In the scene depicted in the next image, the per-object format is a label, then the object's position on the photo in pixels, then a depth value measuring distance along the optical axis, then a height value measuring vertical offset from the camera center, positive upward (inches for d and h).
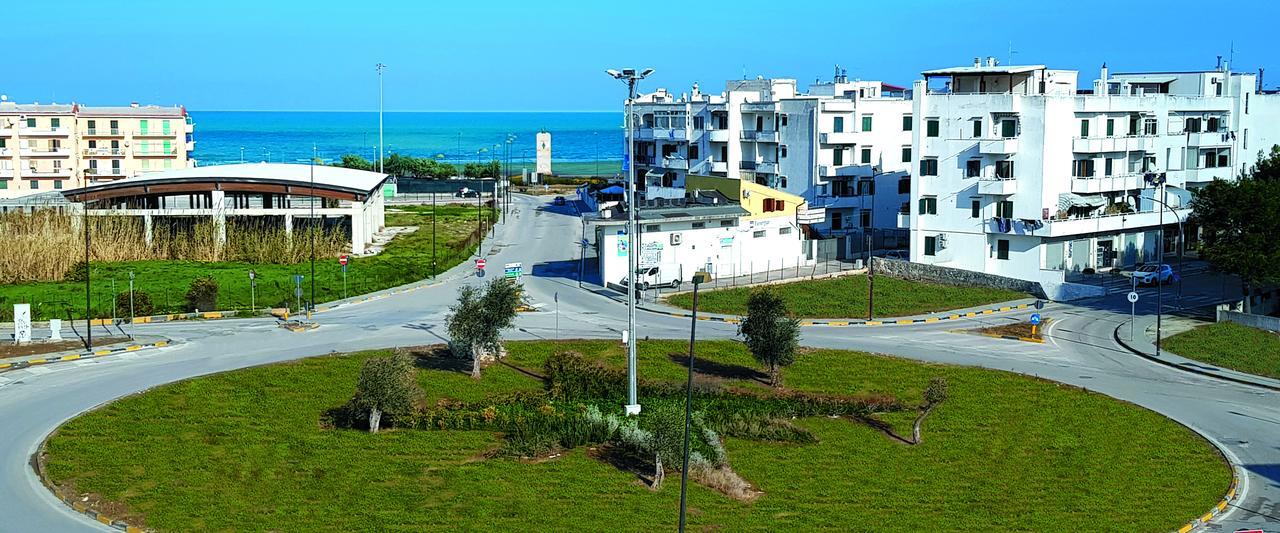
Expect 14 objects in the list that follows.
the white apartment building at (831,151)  3452.3 +187.0
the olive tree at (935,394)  1641.2 -230.3
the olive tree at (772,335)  1900.8 -180.0
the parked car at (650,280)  2728.8 -141.6
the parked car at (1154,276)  2802.7 -127.8
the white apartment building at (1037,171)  2847.0 +109.0
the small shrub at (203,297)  2492.6 -168.3
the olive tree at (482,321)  1932.8 -164.4
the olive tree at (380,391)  1627.7 -230.1
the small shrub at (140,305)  2443.4 -182.1
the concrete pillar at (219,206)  3352.4 +15.8
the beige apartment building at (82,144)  4370.1 +238.0
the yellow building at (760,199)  3002.0 +40.2
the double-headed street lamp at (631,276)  1651.1 -82.4
